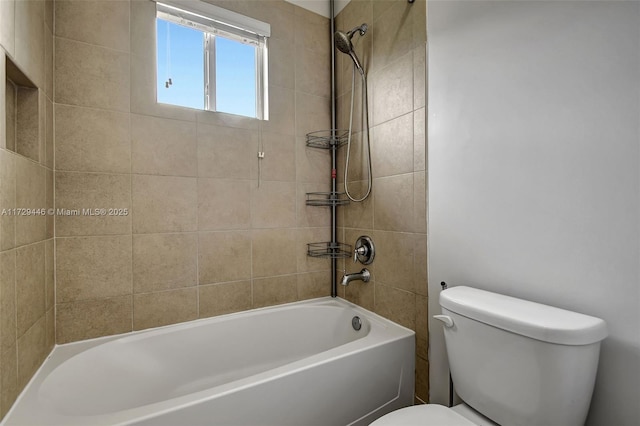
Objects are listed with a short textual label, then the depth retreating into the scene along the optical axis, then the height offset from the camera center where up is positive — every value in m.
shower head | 1.76 +1.00
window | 1.72 +0.95
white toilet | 0.84 -0.47
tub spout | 1.83 -0.40
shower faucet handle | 1.85 -0.25
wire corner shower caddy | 2.11 +0.09
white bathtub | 1.06 -0.73
